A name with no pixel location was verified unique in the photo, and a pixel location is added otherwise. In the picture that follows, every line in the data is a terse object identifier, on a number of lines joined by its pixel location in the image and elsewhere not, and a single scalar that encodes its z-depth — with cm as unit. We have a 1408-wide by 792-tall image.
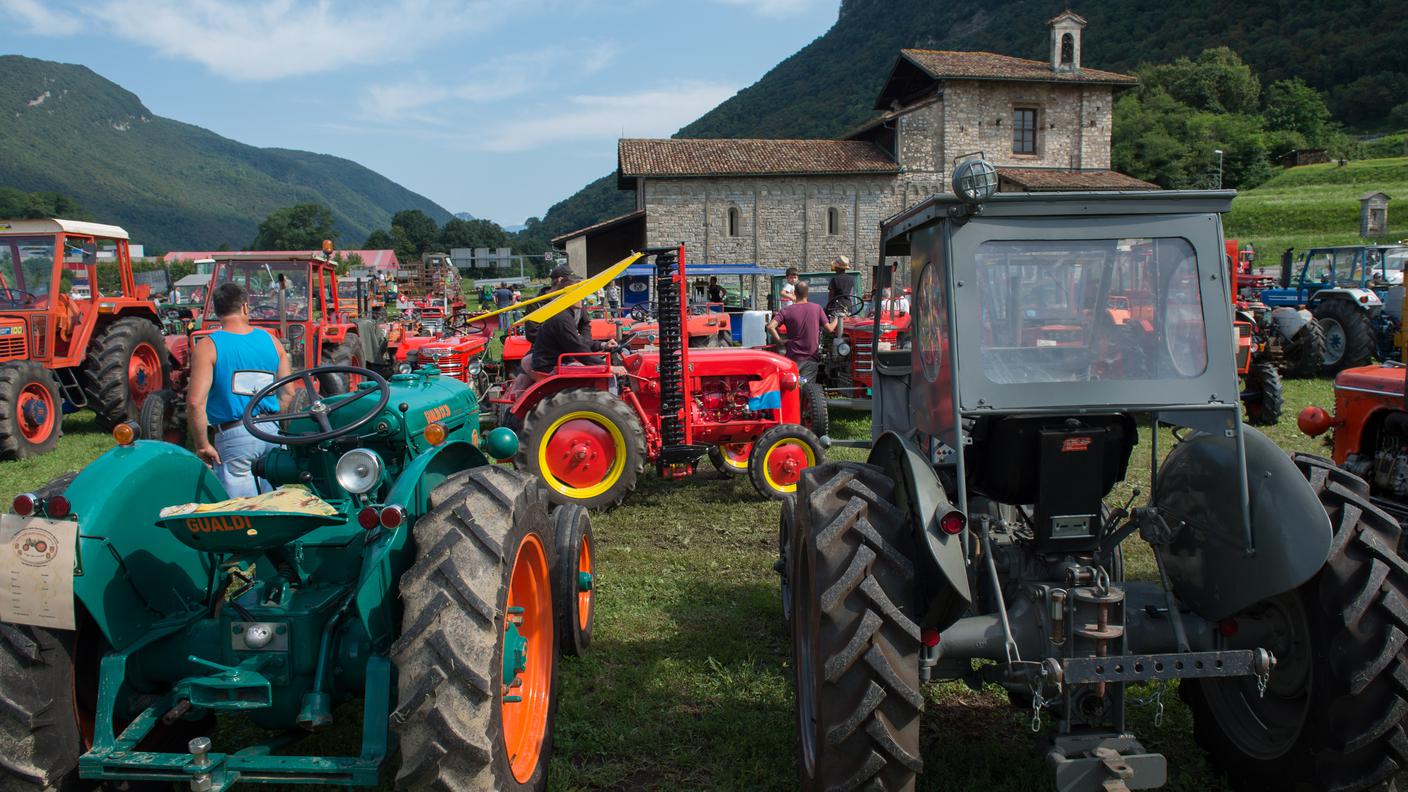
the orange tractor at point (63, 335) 978
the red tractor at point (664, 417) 700
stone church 3881
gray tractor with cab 258
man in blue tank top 468
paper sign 258
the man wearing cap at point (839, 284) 1228
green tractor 251
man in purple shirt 980
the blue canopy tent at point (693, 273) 2406
